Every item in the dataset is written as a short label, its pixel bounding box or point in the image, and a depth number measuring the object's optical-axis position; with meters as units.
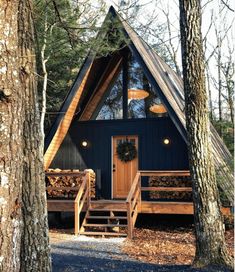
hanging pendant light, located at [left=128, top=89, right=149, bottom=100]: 10.67
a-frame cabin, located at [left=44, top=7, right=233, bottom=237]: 9.28
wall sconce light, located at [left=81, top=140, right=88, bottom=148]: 11.30
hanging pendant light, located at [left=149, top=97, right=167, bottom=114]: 10.41
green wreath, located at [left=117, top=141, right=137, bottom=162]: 10.79
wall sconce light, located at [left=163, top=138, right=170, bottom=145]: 10.37
